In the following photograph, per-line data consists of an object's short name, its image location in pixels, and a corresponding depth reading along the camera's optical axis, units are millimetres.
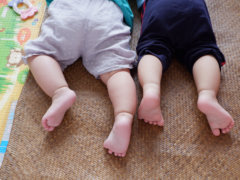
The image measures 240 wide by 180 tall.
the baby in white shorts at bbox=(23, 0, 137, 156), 828
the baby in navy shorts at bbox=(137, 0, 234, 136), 820
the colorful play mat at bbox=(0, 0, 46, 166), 967
